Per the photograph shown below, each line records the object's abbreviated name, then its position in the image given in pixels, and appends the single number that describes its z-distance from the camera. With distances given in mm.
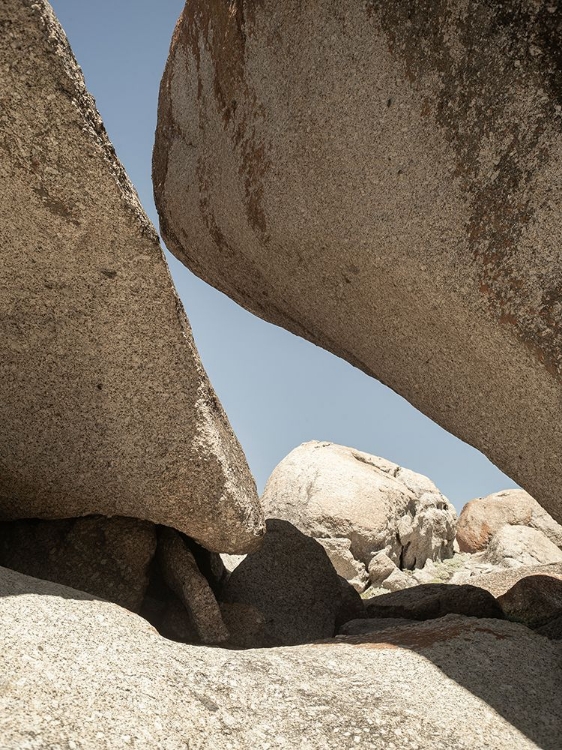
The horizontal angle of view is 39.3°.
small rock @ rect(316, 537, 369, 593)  8867
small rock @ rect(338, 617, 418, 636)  5375
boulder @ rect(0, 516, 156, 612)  5000
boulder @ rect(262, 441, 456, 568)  9062
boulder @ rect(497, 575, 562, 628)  5387
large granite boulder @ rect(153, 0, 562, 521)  3773
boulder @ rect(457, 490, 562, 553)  11352
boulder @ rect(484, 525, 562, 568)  9898
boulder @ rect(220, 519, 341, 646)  5785
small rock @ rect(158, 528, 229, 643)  5016
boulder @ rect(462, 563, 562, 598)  6465
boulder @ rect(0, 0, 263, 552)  3379
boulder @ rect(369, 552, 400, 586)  9133
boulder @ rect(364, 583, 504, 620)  5434
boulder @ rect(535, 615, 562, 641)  4770
